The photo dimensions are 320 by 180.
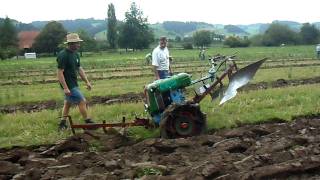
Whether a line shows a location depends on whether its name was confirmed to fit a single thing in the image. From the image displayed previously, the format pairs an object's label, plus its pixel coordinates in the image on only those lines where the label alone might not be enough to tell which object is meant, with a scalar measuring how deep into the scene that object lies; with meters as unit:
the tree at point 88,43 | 83.50
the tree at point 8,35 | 83.50
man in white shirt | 11.92
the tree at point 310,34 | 85.69
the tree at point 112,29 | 97.50
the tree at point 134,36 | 88.38
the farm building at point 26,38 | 100.69
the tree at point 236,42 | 84.44
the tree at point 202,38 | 87.38
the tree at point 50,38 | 81.75
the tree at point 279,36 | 87.38
